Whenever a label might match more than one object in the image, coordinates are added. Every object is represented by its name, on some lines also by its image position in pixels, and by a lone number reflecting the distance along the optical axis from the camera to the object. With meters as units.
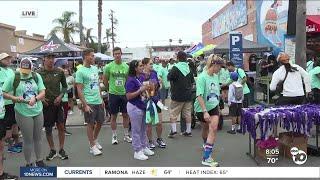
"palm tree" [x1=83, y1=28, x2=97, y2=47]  66.34
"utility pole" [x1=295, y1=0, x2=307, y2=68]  12.45
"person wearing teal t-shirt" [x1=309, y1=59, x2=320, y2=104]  10.05
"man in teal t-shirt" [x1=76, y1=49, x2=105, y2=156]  8.37
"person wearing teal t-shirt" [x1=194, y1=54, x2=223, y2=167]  7.32
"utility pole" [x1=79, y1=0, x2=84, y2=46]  26.19
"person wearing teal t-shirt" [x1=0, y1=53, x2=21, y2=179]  6.52
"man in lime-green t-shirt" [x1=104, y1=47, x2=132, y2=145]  9.49
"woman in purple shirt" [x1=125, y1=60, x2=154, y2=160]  7.96
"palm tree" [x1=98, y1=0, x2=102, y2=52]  37.27
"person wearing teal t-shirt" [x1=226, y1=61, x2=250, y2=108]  11.22
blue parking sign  15.07
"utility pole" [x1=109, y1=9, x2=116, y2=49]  75.14
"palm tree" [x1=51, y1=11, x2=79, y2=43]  57.31
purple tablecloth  7.43
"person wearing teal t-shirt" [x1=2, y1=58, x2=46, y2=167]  6.94
